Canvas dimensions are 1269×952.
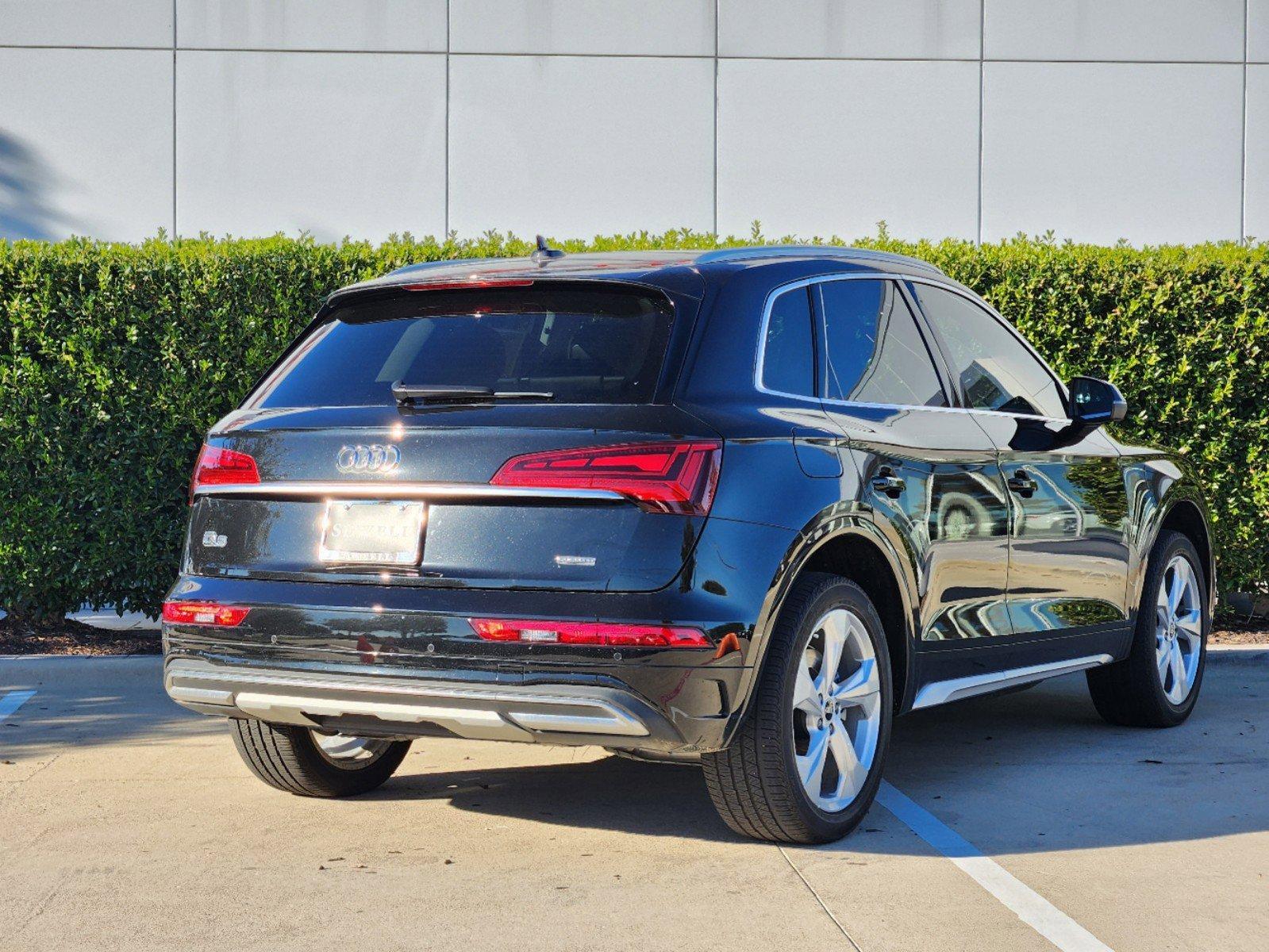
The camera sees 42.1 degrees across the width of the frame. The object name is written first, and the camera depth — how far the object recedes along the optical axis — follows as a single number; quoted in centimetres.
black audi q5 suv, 438
